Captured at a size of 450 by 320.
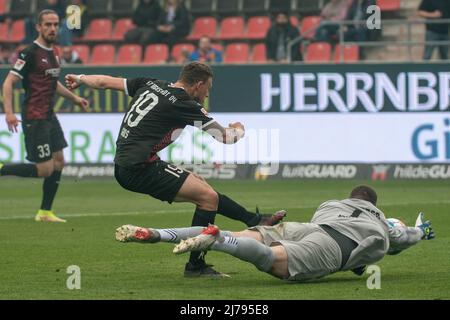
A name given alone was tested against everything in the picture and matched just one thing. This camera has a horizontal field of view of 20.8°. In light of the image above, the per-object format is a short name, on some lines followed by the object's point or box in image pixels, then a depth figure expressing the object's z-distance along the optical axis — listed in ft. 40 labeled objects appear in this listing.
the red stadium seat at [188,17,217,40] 91.99
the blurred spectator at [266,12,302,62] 80.88
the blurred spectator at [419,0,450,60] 76.69
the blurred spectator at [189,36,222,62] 80.02
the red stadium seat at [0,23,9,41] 97.25
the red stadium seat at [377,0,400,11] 85.62
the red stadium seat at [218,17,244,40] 91.15
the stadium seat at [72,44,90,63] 90.27
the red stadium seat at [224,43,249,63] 87.51
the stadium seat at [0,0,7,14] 100.12
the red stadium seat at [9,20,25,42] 96.68
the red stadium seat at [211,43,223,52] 86.92
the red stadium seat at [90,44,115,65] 90.99
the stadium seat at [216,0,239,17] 95.03
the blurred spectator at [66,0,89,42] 89.71
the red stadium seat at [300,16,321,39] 86.47
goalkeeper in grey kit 31.27
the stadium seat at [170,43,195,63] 84.95
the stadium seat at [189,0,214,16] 94.99
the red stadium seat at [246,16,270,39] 90.33
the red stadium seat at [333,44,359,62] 79.51
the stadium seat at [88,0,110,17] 98.43
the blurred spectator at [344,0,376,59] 78.79
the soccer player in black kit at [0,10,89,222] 51.88
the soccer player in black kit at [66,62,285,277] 34.47
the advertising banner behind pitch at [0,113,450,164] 72.49
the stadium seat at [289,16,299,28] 86.84
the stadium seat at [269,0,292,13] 90.38
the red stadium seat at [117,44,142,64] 88.58
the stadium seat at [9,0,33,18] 99.14
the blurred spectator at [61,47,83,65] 81.46
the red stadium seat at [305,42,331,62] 81.20
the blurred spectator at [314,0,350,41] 80.89
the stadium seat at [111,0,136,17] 98.22
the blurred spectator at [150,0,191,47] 86.38
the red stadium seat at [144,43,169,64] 86.63
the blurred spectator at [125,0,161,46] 87.51
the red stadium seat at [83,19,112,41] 94.68
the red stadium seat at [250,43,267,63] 86.11
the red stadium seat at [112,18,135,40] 94.84
